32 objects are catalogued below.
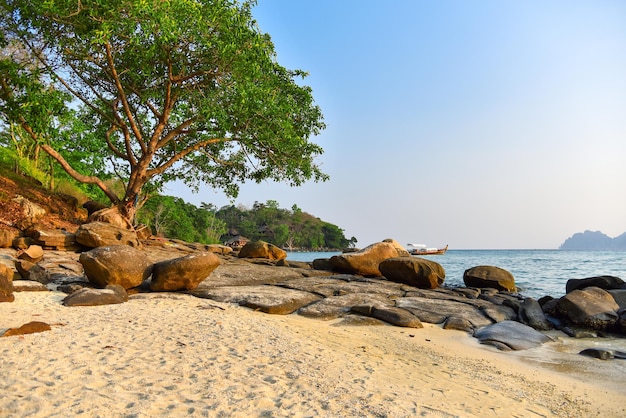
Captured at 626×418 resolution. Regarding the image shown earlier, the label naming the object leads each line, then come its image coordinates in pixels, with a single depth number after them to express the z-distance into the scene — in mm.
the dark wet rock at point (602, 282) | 13617
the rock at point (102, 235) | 14141
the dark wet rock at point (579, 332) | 9398
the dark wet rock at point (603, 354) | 7295
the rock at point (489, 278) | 16297
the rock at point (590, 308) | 10062
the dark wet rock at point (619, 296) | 11316
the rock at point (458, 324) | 9188
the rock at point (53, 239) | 14078
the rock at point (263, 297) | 9180
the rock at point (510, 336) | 7879
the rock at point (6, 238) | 13289
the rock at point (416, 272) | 14422
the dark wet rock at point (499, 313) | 10391
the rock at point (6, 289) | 7836
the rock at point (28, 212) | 15898
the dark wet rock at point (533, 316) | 10219
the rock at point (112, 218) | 17070
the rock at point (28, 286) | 8891
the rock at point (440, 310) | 9906
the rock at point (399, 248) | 17903
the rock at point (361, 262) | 16484
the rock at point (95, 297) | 7941
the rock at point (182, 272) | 10047
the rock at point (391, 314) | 8912
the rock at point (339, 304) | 9242
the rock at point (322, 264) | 17341
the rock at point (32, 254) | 11923
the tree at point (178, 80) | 14211
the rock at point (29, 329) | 5539
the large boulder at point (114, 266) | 9391
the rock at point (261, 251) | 19641
